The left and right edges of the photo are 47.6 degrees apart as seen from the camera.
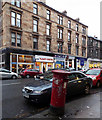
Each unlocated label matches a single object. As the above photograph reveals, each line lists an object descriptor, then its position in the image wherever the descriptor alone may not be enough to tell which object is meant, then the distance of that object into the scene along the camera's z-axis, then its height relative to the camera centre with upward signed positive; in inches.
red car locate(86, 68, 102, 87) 351.0 -40.8
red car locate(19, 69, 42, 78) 657.0 -66.1
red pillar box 159.0 -40.6
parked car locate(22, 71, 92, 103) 190.2 -47.2
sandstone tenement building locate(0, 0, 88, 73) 745.0 +194.1
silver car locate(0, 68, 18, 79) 569.8 -66.2
